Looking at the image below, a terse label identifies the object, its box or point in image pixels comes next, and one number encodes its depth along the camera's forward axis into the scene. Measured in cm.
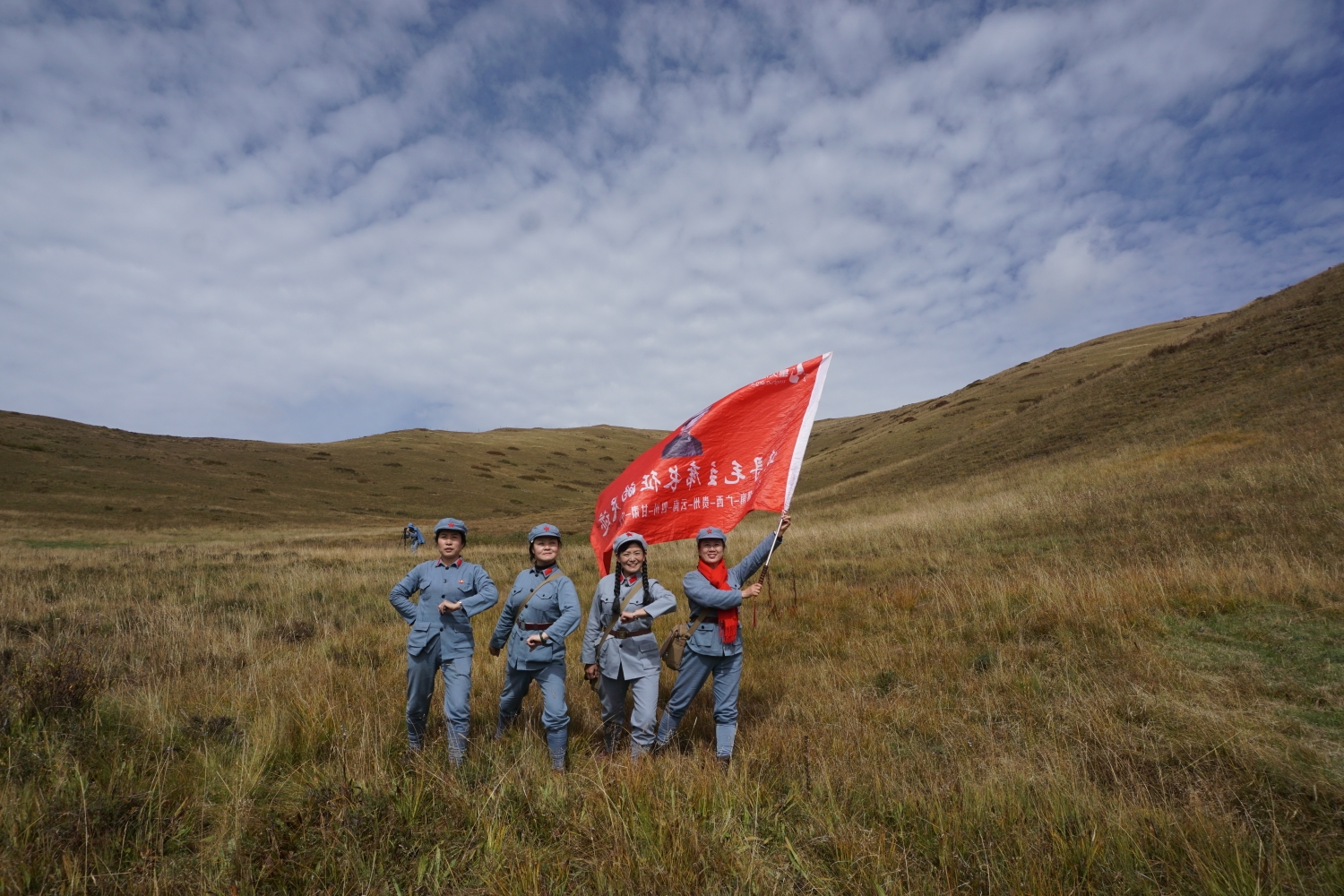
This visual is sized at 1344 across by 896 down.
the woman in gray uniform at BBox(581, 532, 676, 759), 534
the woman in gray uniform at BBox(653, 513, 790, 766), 536
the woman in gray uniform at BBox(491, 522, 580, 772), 530
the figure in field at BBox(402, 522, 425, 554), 2903
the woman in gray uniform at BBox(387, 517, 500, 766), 558
